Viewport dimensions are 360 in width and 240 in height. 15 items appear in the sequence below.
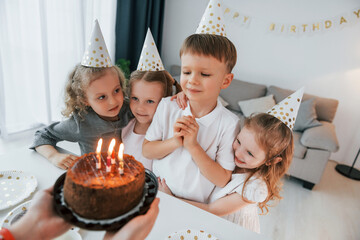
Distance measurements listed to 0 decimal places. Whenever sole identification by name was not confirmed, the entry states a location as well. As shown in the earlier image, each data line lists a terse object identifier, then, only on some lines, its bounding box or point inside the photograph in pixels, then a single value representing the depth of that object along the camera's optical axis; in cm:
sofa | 260
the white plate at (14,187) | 86
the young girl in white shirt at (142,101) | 128
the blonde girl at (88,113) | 118
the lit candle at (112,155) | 60
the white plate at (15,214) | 76
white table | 80
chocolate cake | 51
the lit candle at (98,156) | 58
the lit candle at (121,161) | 56
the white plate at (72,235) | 75
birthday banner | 308
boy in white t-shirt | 96
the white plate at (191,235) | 77
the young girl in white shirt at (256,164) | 104
